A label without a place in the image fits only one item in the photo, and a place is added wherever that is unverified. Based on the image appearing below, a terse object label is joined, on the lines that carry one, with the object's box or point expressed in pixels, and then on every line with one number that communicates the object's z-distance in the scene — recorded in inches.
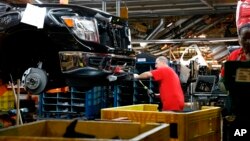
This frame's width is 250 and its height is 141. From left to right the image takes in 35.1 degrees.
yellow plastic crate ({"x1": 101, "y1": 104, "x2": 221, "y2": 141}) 189.9
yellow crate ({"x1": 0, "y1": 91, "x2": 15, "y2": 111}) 304.0
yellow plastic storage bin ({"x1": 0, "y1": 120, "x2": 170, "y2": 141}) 98.1
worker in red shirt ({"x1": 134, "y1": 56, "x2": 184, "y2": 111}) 258.2
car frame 169.8
